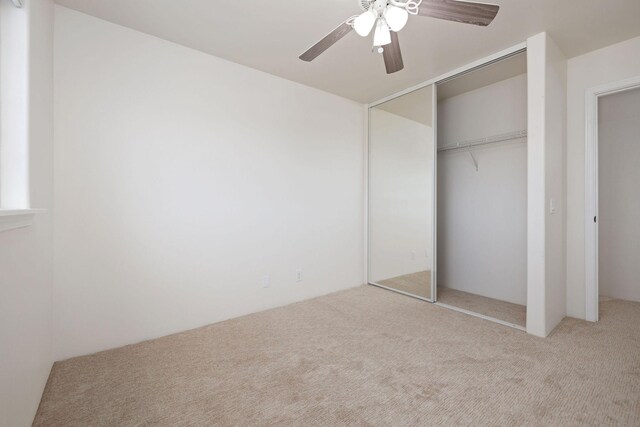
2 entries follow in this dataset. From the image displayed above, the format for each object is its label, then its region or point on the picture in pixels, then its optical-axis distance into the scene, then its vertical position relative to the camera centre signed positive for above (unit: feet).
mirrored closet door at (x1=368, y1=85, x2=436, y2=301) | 10.28 +0.80
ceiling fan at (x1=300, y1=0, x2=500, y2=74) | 4.47 +3.27
